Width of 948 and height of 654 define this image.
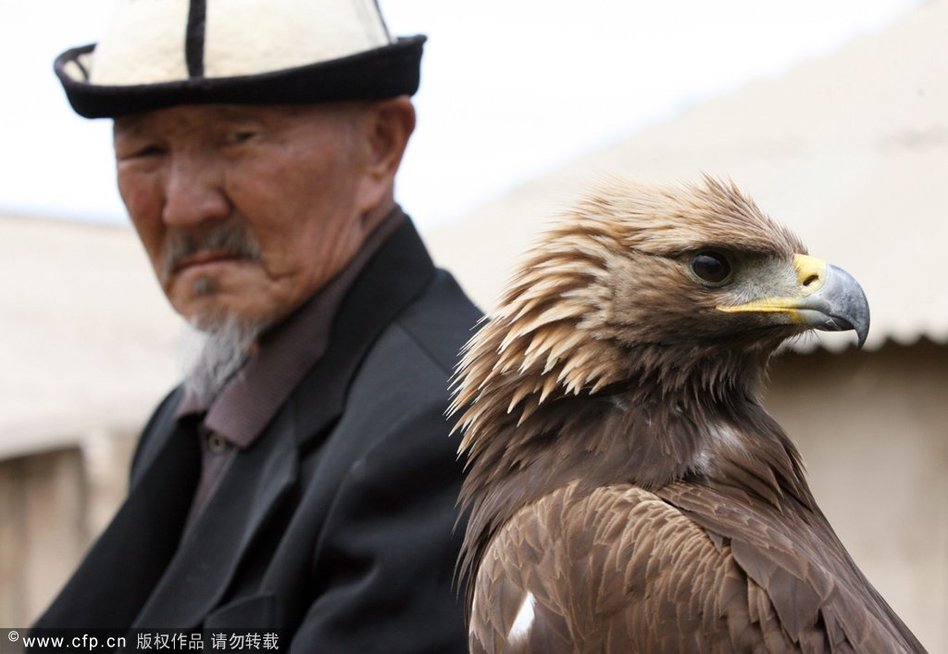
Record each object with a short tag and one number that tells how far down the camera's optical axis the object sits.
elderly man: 5.60
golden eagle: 4.25
